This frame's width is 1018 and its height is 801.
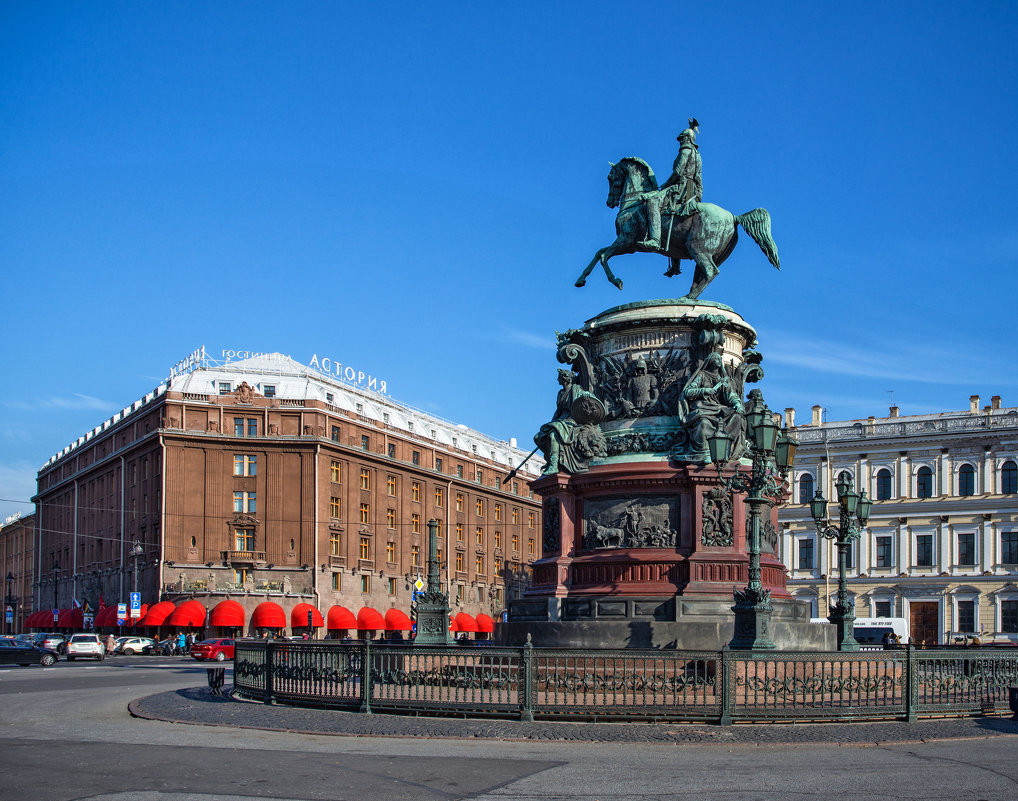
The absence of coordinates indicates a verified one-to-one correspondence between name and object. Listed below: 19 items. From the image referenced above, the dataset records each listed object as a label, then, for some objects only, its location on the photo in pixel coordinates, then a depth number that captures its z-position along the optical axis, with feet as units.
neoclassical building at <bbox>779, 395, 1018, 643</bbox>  241.14
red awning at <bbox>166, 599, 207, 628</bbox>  226.99
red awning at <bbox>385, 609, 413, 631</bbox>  261.59
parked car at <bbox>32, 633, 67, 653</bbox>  203.62
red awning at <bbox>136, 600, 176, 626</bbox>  228.63
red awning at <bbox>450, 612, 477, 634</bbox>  269.85
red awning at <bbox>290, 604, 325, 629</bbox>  236.02
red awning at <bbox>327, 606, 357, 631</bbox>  242.17
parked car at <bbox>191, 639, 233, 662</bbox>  191.72
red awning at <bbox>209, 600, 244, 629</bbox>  226.99
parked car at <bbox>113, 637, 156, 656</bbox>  220.64
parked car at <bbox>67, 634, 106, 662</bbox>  183.01
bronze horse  96.89
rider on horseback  96.84
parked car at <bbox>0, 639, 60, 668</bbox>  156.56
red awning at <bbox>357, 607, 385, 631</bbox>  252.01
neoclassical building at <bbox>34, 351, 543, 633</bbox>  245.86
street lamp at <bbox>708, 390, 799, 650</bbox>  62.64
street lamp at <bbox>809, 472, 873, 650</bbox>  86.74
